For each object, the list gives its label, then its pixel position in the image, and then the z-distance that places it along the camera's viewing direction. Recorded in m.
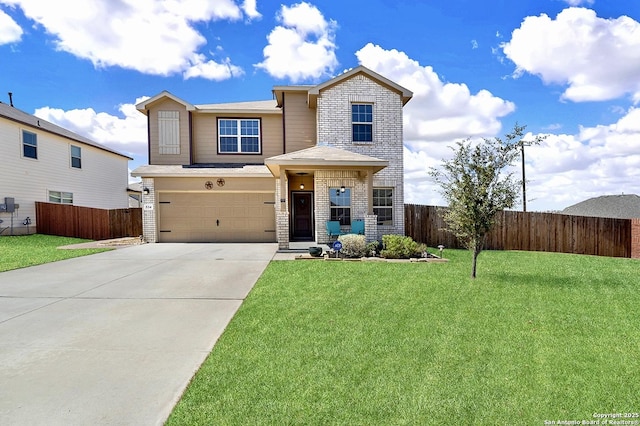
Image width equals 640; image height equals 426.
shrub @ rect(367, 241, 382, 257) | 10.12
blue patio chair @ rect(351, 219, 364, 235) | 12.69
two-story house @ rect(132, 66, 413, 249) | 13.49
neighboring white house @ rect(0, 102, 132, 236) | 15.57
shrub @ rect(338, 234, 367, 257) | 9.84
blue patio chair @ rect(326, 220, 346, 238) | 12.63
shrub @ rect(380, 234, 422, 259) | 9.76
